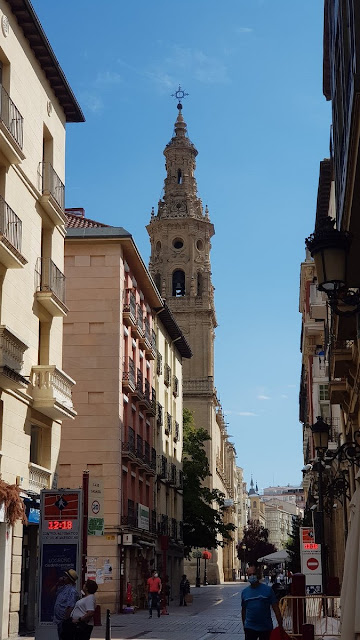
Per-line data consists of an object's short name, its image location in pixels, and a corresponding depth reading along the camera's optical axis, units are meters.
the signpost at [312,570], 23.58
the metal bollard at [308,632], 13.88
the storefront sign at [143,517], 40.91
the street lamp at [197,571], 74.40
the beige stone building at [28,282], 22.75
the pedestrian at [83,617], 13.48
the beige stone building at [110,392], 36.62
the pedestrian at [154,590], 34.80
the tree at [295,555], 43.50
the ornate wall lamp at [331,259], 8.99
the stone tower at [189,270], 89.75
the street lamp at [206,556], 80.81
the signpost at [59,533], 17.91
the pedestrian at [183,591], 43.67
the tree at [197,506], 61.25
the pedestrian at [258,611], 12.92
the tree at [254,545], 126.22
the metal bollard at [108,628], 19.14
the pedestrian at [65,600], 13.73
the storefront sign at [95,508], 22.94
